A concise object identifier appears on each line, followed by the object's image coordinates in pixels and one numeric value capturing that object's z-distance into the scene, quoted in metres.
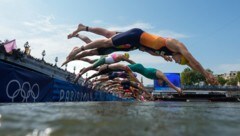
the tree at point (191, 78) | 89.60
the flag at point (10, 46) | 16.03
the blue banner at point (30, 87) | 5.18
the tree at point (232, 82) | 98.28
